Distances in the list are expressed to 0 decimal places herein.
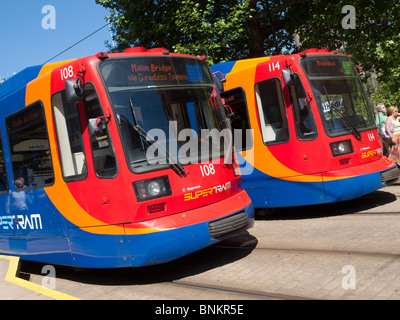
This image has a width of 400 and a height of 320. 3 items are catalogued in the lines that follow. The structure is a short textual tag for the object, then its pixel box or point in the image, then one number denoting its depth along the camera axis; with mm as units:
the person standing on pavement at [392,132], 10695
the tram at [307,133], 7902
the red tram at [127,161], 5438
